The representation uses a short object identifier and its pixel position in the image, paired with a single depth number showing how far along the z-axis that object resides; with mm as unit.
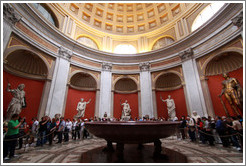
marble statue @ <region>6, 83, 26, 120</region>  5336
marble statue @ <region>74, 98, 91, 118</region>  8586
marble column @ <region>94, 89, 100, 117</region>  9617
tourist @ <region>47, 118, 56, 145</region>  4394
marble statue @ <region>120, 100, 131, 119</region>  9289
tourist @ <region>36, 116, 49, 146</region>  4217
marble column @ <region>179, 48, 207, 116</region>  7805
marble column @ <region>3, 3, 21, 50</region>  5787
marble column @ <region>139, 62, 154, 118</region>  9922
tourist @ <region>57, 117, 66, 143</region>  4752
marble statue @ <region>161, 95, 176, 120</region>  8883
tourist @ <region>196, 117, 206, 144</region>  4536
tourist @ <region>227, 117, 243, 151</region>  3444
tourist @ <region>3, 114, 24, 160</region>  2668
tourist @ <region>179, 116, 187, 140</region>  5680
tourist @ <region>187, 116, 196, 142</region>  5026
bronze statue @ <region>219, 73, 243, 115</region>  6184
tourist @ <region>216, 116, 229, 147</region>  3952
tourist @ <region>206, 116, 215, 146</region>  4191
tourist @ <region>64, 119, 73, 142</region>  5168
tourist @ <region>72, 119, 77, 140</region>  6006
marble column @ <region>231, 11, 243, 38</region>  6244
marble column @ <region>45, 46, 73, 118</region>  7601
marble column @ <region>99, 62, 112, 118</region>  9914
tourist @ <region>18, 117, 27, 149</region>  3674
